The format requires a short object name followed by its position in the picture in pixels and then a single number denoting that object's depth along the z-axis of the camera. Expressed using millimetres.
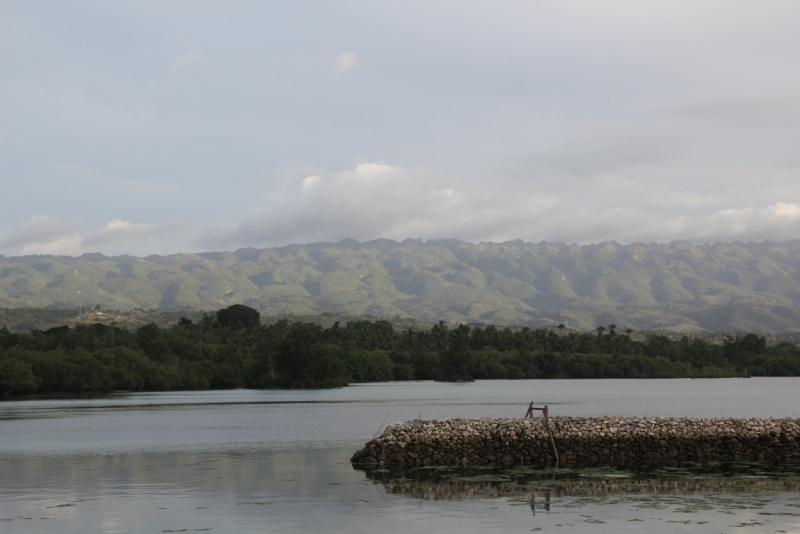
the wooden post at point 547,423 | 41647
